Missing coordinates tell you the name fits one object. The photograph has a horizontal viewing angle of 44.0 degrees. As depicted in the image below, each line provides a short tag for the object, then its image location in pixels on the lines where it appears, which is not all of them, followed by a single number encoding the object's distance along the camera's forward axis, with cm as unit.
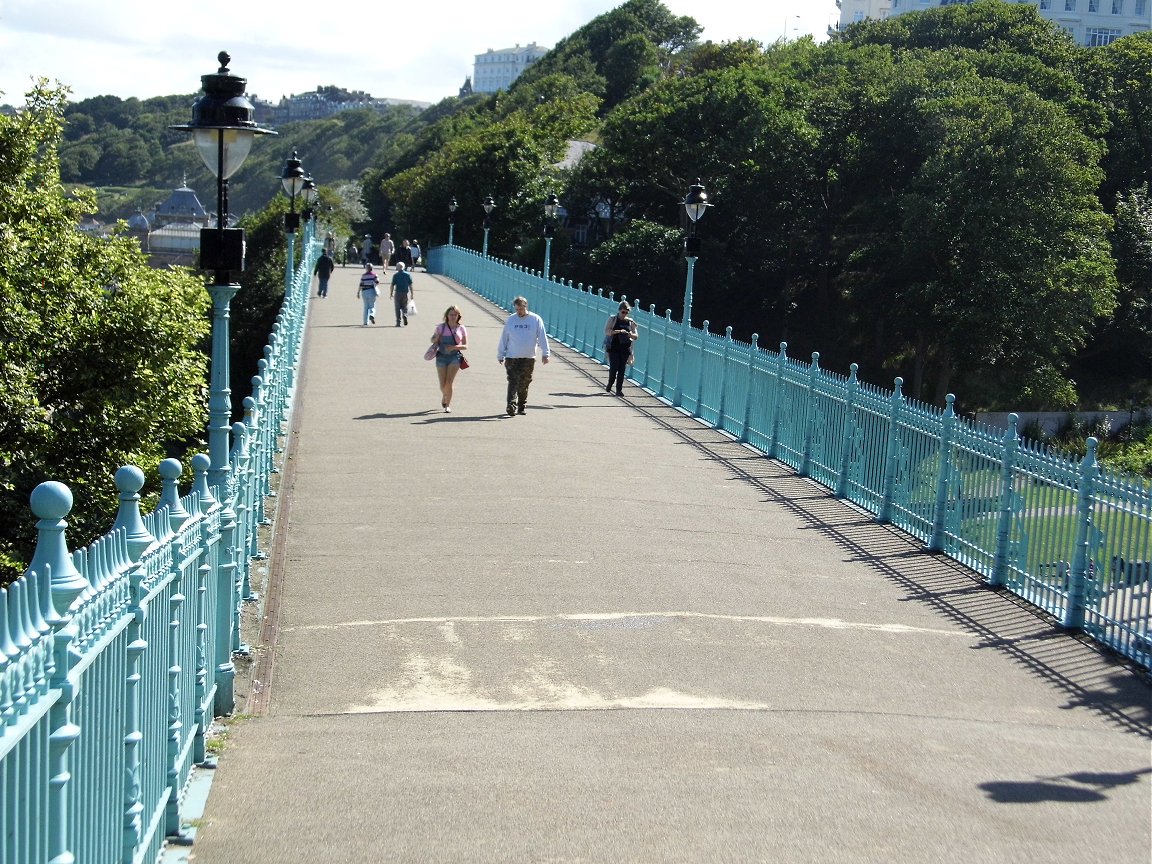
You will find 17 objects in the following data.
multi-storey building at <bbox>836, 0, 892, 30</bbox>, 16875
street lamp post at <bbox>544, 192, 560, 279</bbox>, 4347
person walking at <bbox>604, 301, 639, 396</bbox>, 2238
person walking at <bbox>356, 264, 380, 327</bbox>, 3406
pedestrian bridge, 495
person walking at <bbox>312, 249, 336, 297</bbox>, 4325
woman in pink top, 1881
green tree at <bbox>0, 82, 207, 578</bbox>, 2172
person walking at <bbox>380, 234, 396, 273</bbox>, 5073
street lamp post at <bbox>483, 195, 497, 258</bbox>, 5634
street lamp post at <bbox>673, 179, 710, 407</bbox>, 2331
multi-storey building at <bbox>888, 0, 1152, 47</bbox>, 13988
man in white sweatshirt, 1856
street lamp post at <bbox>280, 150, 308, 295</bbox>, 3388
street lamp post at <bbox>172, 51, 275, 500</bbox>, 959
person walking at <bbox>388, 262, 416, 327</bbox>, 3356
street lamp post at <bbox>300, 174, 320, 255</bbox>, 4203
